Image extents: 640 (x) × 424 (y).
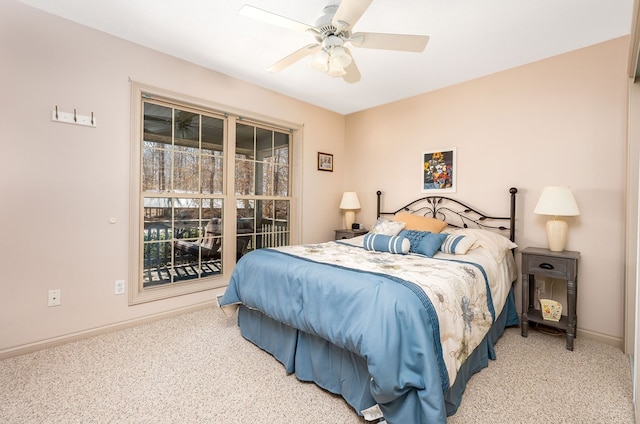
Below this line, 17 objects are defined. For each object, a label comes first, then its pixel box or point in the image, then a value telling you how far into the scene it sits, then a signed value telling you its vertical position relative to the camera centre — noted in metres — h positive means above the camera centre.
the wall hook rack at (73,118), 2.34 +0.74
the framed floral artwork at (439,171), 3.48 +0.49
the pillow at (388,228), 3.14 -0.19
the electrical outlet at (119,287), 2.67 -0.72
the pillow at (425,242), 2.59 -0.28
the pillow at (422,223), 3.20 -0.14
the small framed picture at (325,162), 4.38 +0.73
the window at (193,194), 2.90 +0.16
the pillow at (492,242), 2.62 -0.29
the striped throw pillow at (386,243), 2.65 -0.31
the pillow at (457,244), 2.60 -0.30
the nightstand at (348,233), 4.12 -0.33
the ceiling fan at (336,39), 1.82 +1.16
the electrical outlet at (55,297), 2.35 -0.72
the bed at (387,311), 1.39 -0.61
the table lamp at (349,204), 4.26 +0.08
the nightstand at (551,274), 2.38 -0.53
